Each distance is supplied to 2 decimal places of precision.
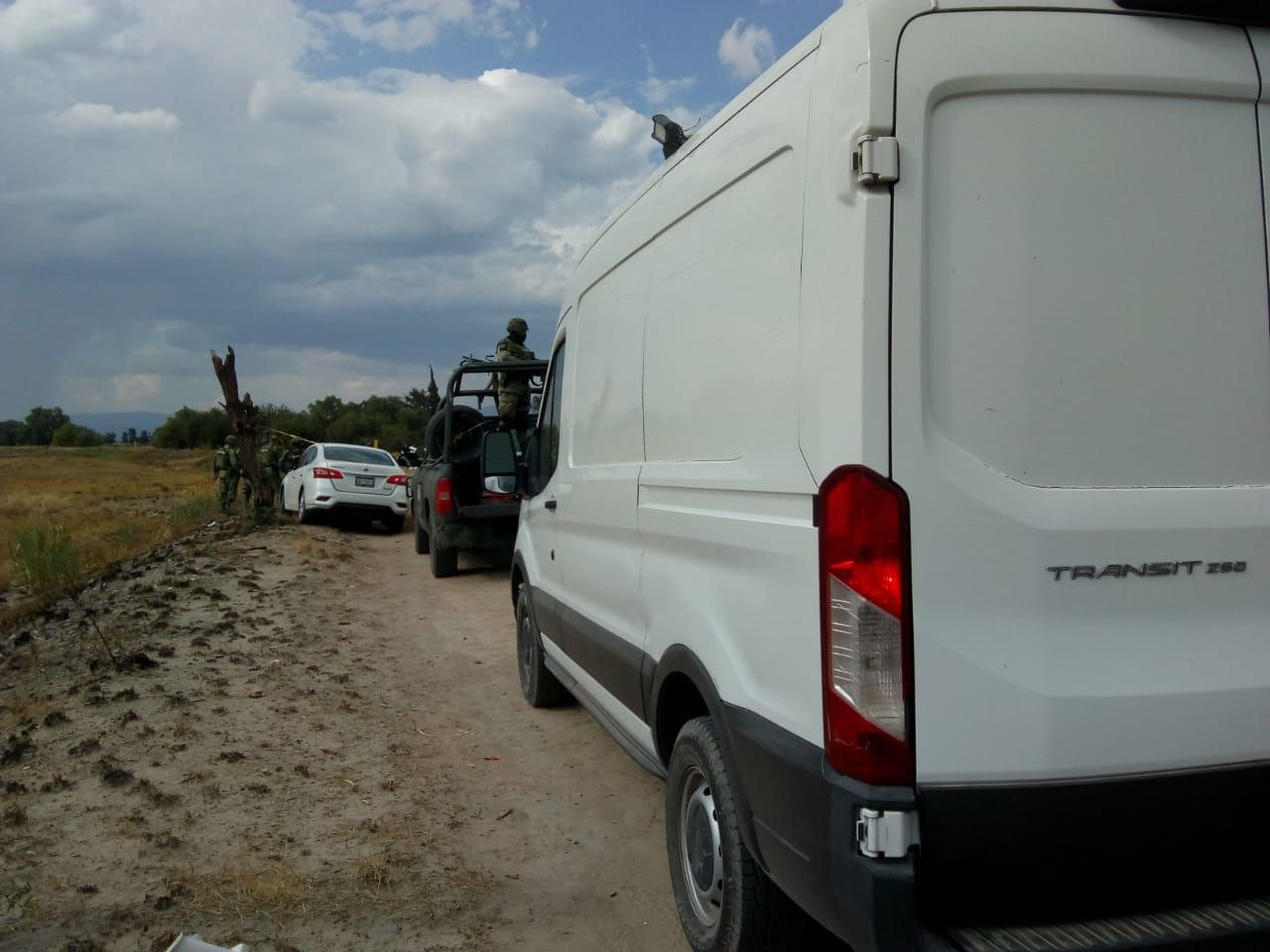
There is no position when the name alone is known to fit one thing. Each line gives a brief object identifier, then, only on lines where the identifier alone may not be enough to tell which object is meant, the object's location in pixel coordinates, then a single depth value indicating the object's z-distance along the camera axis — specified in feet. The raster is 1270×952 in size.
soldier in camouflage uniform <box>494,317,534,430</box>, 40.19
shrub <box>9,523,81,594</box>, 35.06
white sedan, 52.75
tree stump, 54.49
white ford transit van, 7.34
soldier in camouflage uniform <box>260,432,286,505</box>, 65.57
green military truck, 36.91
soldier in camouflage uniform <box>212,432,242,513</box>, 58.08
